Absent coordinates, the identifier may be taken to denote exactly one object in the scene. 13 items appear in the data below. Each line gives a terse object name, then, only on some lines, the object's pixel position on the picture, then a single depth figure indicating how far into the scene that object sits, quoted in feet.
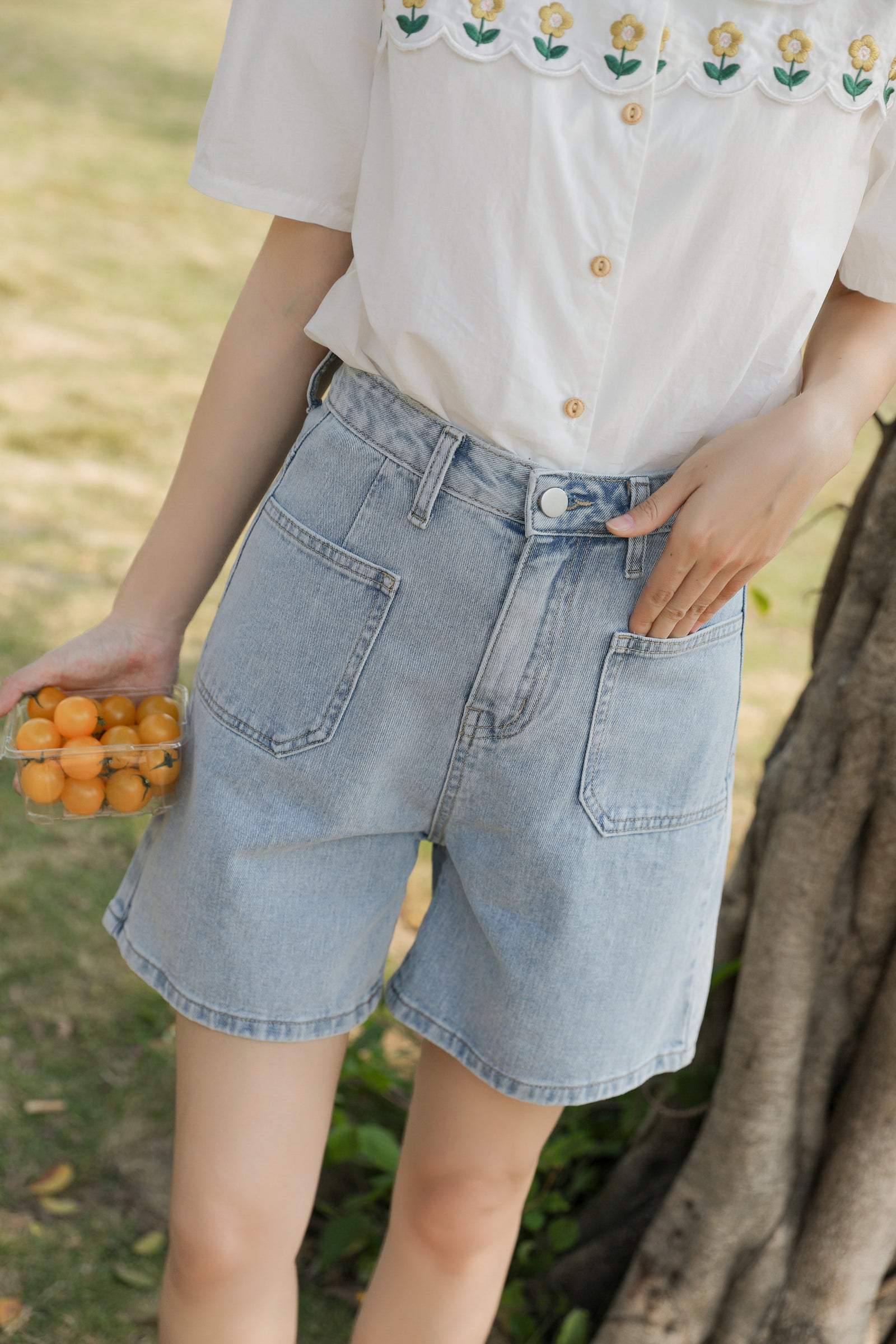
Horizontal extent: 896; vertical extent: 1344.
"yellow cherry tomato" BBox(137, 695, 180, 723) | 4.25
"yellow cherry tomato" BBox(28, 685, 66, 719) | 4.23
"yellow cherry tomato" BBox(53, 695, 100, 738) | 4.15
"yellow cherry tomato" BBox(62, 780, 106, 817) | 4.21
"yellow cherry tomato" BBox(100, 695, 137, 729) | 4.24
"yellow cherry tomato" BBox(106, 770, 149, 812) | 4.05
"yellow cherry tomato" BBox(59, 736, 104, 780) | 4.12
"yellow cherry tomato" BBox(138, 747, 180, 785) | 4.08
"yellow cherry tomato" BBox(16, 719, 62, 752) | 4.12
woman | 3.48
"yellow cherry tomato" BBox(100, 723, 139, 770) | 4.08
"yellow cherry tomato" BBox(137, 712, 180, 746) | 4.10
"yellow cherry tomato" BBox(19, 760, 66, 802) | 4.14
